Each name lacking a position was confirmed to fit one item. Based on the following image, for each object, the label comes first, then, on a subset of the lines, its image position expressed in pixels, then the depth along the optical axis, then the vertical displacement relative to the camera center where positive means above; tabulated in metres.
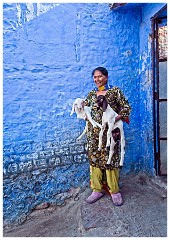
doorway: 2.83 +0.38
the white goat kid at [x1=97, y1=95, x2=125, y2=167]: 2.42 -0.02
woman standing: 2.47 -0.21
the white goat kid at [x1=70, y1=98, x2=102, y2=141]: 2.52 +0.12
